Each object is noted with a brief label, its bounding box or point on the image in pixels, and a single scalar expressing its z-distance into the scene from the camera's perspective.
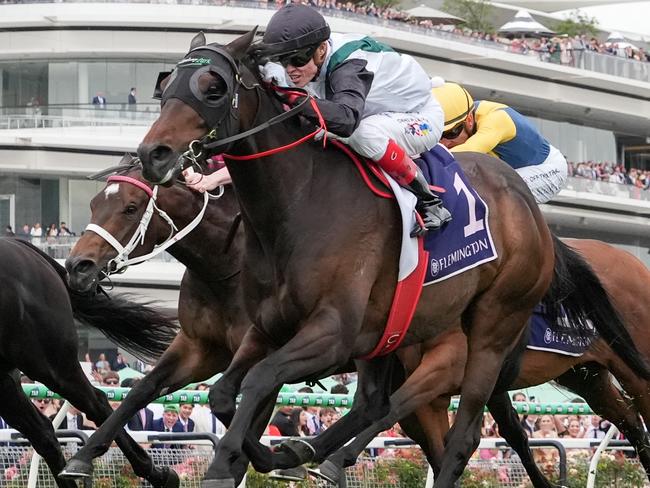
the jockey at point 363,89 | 10.44
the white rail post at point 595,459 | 16.48
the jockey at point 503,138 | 14.50
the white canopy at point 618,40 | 76.56
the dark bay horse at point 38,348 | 14.10
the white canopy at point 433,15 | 72.00
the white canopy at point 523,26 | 74.00
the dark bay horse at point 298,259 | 9.66
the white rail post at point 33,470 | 13.84
